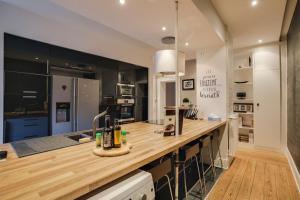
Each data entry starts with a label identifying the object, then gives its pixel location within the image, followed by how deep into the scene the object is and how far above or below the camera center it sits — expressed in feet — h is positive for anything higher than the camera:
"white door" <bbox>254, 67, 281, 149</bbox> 12.29 -0.38
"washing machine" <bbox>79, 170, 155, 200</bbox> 2.64 -1.50
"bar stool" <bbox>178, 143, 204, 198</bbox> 5.62 -1.80
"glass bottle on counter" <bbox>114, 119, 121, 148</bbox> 4.05 -0.88
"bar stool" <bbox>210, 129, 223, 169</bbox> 9.65 -2.10
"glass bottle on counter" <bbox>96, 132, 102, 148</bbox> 4.22 -0.99
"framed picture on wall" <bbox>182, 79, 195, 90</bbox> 17.82 +1.94
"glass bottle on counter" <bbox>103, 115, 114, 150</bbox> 3.90 -0.85
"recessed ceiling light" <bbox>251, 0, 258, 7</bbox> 7.32 +4.52
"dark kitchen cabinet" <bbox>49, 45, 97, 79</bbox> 9.35 +2.38
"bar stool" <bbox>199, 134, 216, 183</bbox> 6.95 -1.81
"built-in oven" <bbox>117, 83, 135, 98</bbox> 12.90 +0.93
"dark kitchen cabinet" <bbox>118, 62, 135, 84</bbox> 13.07 +2.36
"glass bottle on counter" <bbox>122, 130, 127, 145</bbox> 4.46 -1.01
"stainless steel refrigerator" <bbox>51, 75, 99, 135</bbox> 9.36 -0.10
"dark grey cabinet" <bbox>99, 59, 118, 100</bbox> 11.79 +1.79
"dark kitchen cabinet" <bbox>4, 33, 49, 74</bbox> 7.77 +2.33
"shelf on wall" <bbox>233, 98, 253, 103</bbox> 14.01 +0.17
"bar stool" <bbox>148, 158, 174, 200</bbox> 4.14 -1.76
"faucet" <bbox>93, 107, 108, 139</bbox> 5.02 -0.85
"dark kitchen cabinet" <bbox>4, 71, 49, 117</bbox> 7.79 +0.38
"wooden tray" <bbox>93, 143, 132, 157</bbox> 3.65 -1.15
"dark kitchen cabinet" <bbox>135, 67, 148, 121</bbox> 14.74 +0.71
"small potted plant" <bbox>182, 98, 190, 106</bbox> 17.81 +0.08
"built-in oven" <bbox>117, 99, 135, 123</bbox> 12.98 -0.71
